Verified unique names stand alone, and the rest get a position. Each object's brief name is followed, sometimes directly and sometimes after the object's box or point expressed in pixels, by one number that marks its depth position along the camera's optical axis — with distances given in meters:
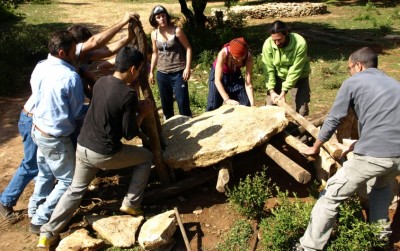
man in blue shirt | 3.94
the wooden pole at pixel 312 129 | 4.10
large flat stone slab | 4.51
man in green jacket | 5.22
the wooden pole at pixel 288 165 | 4.02
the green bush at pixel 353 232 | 3.52
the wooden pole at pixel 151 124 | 4.51
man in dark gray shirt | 3.34
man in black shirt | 3.73
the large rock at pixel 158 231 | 3.94
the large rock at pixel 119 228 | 4.21
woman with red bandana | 5.00
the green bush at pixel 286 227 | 3.79
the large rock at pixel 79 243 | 4.03
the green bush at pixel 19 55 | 10.12
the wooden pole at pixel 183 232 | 3.94
